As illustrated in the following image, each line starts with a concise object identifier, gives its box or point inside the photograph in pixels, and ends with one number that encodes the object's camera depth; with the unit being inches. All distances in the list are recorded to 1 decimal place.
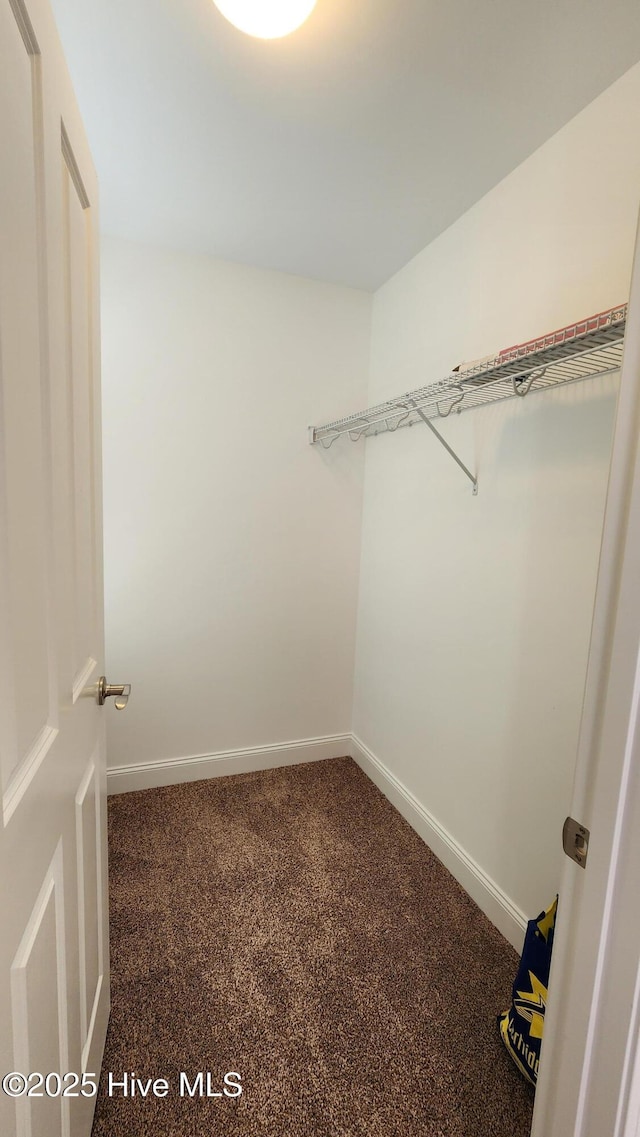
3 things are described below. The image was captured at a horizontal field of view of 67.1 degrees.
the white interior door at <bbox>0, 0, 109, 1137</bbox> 21.4
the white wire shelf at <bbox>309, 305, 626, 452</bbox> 42.4
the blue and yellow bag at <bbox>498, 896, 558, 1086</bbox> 45.1
